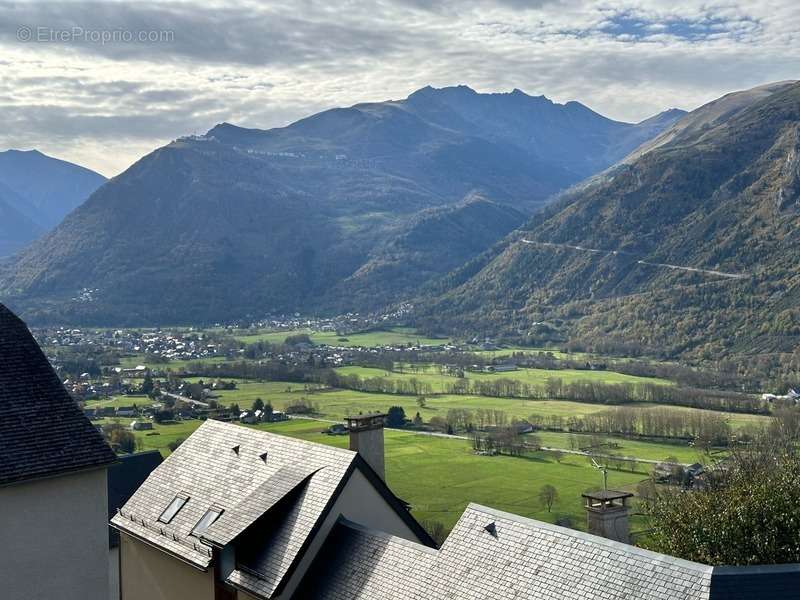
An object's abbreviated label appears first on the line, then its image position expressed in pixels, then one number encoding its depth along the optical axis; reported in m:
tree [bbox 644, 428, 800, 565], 28.28
